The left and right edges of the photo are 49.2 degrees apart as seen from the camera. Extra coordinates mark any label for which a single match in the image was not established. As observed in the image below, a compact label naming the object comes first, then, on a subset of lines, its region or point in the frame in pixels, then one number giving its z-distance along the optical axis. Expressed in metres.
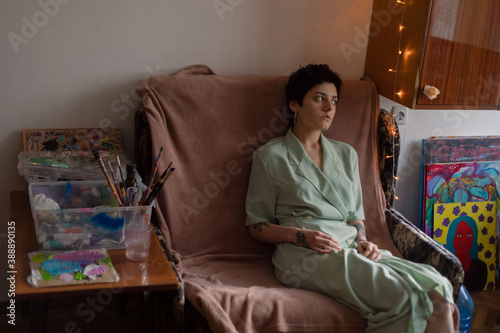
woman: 1.72
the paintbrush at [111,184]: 1.62
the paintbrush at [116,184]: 1.67
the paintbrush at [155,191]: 1.69
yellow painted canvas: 2.66
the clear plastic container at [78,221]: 1.56
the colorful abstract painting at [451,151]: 2.62
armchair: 1.99
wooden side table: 1.37
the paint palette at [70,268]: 1.41
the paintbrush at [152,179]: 1.71
